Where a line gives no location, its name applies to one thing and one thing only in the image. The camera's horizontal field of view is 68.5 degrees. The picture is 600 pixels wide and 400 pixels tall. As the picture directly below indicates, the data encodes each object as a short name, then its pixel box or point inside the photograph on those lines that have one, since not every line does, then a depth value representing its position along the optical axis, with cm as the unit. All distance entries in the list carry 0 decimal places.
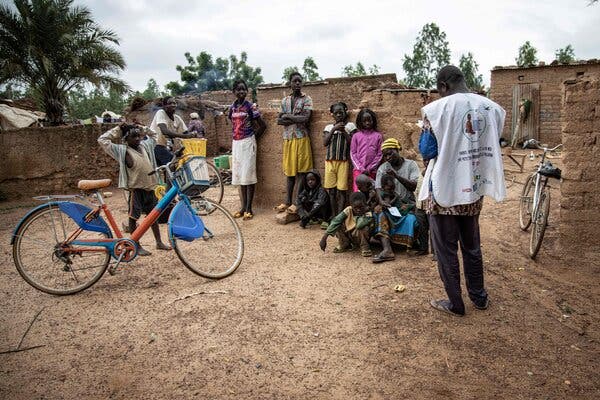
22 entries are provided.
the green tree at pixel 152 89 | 5051
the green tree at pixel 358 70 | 3123
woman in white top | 600
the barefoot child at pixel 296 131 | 592
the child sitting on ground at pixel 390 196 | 460
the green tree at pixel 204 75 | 2770
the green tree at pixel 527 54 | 3159
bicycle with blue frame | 387
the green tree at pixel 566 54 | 3318
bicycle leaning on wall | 438
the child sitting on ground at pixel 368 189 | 473
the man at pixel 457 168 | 297
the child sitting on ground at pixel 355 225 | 456
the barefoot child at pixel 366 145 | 517
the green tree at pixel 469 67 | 3392
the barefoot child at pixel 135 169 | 457
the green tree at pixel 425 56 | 3397
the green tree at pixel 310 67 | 3269
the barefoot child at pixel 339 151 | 548
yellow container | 810
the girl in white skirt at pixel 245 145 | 632
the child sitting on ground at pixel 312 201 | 582
